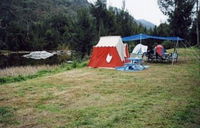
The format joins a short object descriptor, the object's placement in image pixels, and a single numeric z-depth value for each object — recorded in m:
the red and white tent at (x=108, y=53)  12.96
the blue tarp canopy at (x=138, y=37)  13.97
